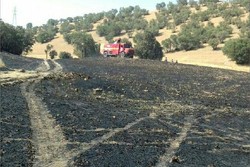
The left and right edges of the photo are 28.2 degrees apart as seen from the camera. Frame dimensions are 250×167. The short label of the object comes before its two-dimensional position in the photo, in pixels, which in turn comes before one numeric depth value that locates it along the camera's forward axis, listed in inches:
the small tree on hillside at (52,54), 2588.3
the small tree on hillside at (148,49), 2378.2
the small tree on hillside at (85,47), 2724.4
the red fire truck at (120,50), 2098.9
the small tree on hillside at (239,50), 2196.1
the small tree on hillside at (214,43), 2843.0
